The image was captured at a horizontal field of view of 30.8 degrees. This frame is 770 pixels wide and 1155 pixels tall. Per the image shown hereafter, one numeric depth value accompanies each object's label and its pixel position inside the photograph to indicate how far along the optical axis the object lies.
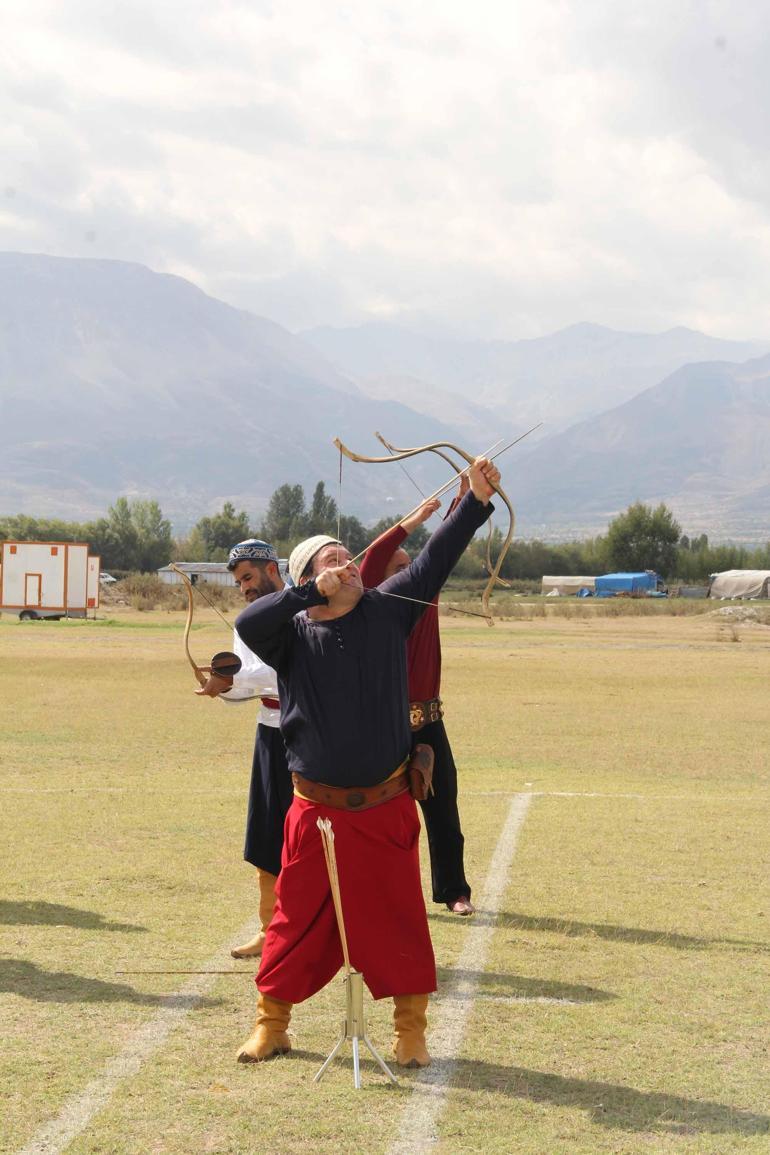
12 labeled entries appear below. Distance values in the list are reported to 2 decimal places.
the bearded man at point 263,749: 6.48
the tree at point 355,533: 103.66
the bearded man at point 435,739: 7.20
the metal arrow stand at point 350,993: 5.09
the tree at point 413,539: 98.43
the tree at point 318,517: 134.35
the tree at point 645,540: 123.25
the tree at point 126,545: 119.00
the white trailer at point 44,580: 61.59
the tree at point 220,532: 125.94
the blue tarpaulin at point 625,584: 112.44
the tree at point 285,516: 140.12
